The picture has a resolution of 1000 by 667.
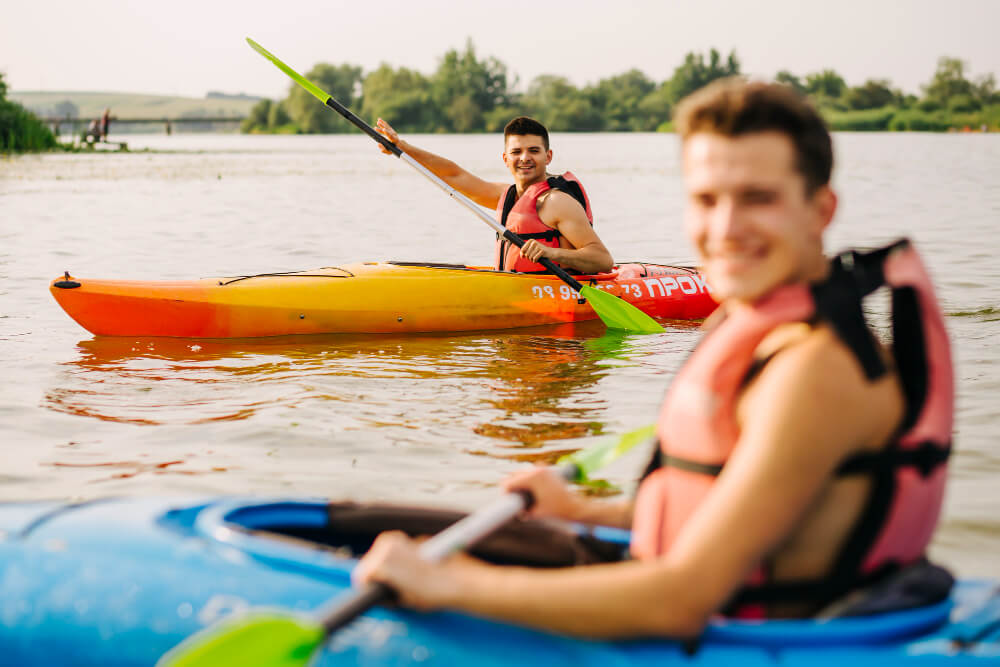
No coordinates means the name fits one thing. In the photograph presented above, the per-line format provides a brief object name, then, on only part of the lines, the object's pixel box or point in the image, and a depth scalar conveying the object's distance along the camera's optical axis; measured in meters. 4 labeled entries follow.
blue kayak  1.68
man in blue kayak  1.48
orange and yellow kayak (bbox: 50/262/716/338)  6.36
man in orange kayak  6.81
